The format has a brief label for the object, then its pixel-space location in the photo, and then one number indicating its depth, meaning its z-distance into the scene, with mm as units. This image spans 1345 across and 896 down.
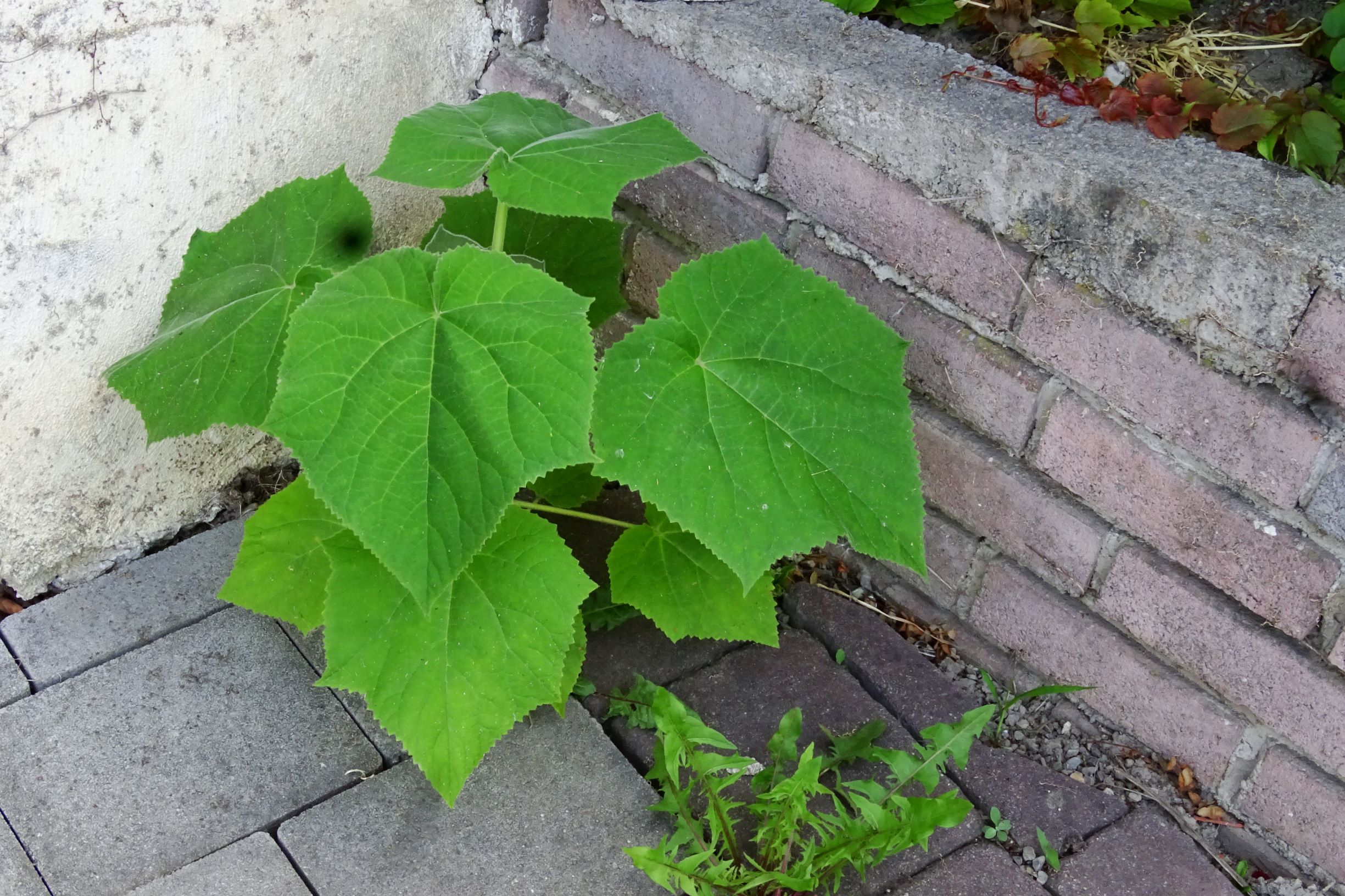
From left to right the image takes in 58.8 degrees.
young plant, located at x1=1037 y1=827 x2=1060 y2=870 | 1643
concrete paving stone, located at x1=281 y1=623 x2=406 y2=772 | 1766
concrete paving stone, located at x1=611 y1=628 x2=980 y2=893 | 1795
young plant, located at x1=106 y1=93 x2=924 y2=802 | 1391
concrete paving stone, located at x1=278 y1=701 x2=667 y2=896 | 1586
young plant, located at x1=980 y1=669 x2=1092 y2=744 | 1738
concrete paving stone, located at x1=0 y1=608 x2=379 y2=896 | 1634
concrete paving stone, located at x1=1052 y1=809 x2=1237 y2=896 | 1632
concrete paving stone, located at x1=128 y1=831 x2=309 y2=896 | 1573
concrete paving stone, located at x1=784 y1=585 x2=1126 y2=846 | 1726
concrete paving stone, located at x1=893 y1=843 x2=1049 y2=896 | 1602
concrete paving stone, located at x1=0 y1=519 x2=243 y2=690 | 1908
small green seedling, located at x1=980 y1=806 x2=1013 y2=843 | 1681
